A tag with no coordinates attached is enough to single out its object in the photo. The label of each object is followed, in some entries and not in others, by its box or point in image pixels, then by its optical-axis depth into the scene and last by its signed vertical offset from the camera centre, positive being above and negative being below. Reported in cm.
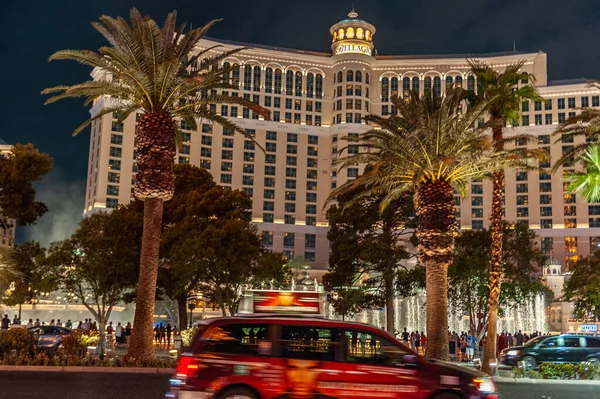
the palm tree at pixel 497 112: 2595 +833
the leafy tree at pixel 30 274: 3459 +167
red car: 1012 -86
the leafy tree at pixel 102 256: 3472 +272
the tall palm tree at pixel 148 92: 2234 +774
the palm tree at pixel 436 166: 2302 +541
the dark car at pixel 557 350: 2397 -133
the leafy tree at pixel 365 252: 3944 +360
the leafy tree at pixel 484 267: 3997 +291
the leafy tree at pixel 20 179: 3344 +647
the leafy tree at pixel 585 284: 3617 +184
